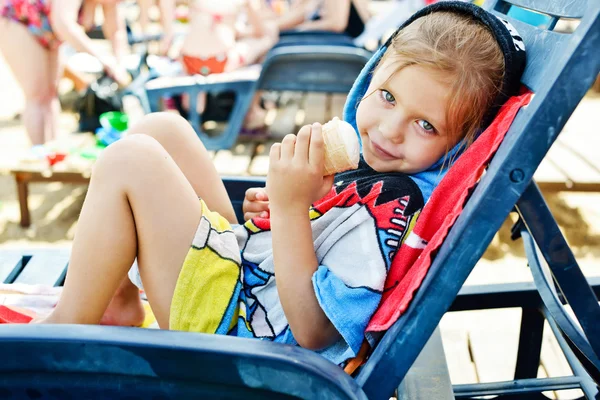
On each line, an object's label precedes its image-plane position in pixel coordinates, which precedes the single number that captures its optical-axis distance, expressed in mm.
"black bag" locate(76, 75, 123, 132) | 4785
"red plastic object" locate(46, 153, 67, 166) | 3623
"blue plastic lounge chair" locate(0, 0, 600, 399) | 935
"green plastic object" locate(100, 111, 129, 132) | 4020
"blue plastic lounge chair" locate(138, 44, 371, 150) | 4156
